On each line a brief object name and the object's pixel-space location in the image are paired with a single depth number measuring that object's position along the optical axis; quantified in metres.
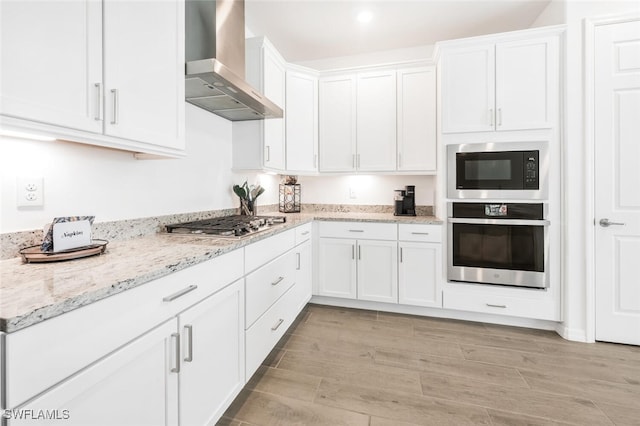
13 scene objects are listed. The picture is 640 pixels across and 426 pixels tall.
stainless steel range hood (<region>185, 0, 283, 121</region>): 1.63
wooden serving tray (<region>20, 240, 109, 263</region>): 1.04
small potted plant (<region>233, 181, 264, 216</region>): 2.62
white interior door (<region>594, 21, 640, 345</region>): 2.16
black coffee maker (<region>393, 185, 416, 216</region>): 3.06
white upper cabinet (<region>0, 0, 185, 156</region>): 0.88
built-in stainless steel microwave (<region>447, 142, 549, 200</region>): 2.38
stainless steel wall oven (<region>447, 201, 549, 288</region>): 2.39
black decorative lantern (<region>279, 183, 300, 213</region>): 3.40
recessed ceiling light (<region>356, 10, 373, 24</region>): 2.59
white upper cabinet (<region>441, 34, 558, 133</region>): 2.36
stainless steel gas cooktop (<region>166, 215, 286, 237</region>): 1.61
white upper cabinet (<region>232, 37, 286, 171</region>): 2.54
